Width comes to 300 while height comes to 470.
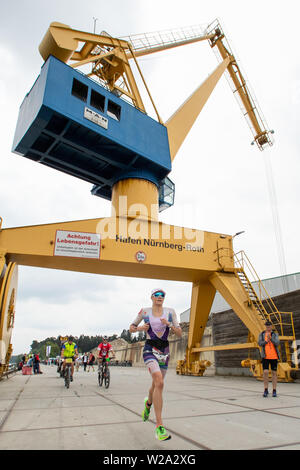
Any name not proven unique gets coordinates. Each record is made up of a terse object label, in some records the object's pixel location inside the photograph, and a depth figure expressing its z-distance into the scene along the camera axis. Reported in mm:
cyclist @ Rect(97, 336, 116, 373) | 9688
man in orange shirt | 7195
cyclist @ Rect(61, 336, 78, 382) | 10070
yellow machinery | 10484
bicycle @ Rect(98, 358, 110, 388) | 9219
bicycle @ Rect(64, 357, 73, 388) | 9398
